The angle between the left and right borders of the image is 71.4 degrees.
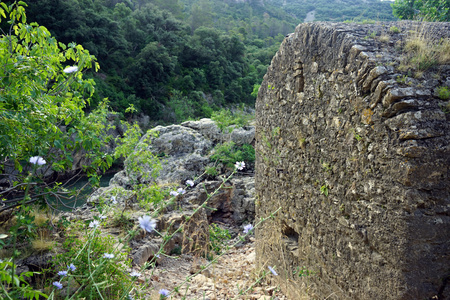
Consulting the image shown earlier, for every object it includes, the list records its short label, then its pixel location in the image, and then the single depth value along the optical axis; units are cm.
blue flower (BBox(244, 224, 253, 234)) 183
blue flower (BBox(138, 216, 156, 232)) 136
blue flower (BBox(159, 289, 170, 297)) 141
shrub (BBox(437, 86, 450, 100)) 230
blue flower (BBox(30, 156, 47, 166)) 134
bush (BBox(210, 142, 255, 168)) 1076
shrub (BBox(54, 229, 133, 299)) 274
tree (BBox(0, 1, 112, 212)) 252
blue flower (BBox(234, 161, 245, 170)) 231
